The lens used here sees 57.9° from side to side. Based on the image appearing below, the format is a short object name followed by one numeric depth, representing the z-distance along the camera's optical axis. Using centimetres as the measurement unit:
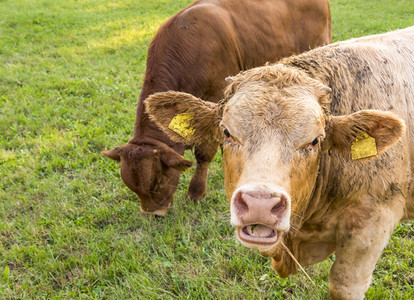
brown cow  409
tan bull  191
